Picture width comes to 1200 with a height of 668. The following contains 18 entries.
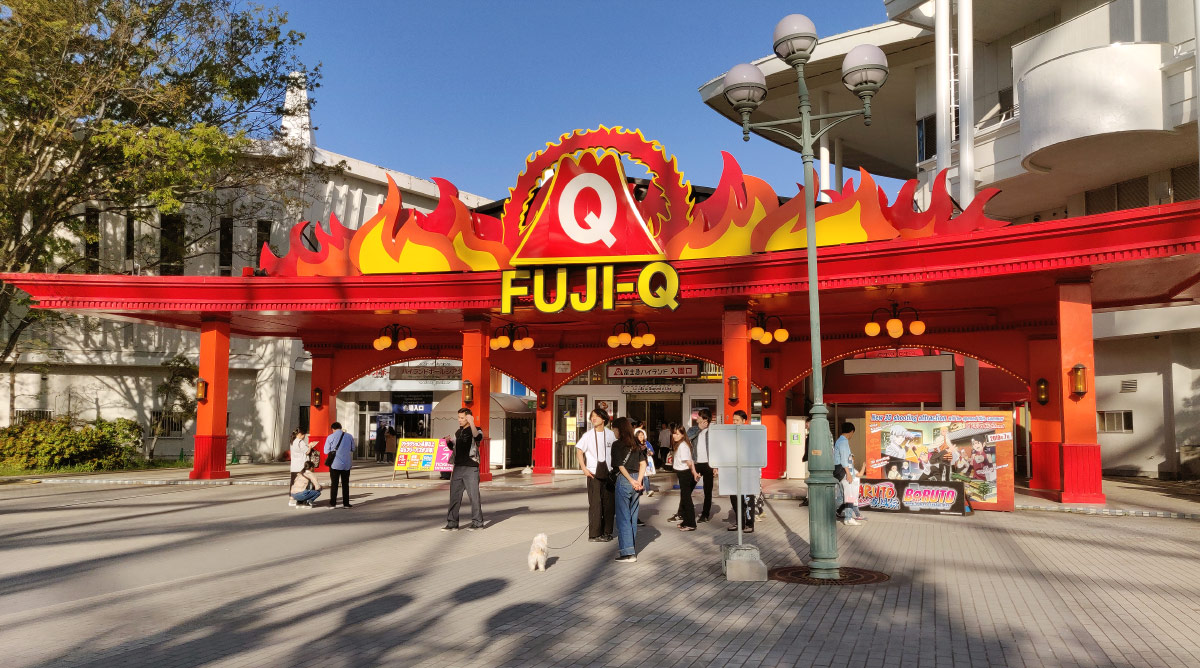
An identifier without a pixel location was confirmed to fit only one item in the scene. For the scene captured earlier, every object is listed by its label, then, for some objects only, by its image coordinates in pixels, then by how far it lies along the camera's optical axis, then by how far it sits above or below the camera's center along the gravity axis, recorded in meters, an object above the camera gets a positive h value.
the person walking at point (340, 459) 16.47 -1.05
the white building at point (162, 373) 34.44 +1.17
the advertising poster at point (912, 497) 15.80 -1.71
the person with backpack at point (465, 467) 13.02 -0.96
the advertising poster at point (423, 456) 23.33 -1.41
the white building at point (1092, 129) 22.86 +7.66
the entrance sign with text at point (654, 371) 27.27 +0.98
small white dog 9.66 -1.64
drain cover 9.23 -1.87
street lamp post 9.41 +3.15
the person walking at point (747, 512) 12.68 -1.59
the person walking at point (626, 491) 10.62 -1.06
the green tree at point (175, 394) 34.62 +0.32
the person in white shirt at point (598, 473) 11.55 -0.93
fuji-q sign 18.83 +3.56
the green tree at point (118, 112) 23.78 +8.48
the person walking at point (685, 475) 13.55 -1.12
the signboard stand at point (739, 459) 9.52 -0.61
